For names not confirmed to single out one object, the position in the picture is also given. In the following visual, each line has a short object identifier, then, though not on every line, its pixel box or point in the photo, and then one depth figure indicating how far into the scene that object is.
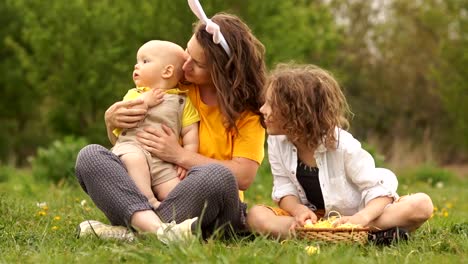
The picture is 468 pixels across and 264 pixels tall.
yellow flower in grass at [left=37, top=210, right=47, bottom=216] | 4.89
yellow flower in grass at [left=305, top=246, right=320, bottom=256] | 3.24
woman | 3.85
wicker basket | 3.67
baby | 4.05
